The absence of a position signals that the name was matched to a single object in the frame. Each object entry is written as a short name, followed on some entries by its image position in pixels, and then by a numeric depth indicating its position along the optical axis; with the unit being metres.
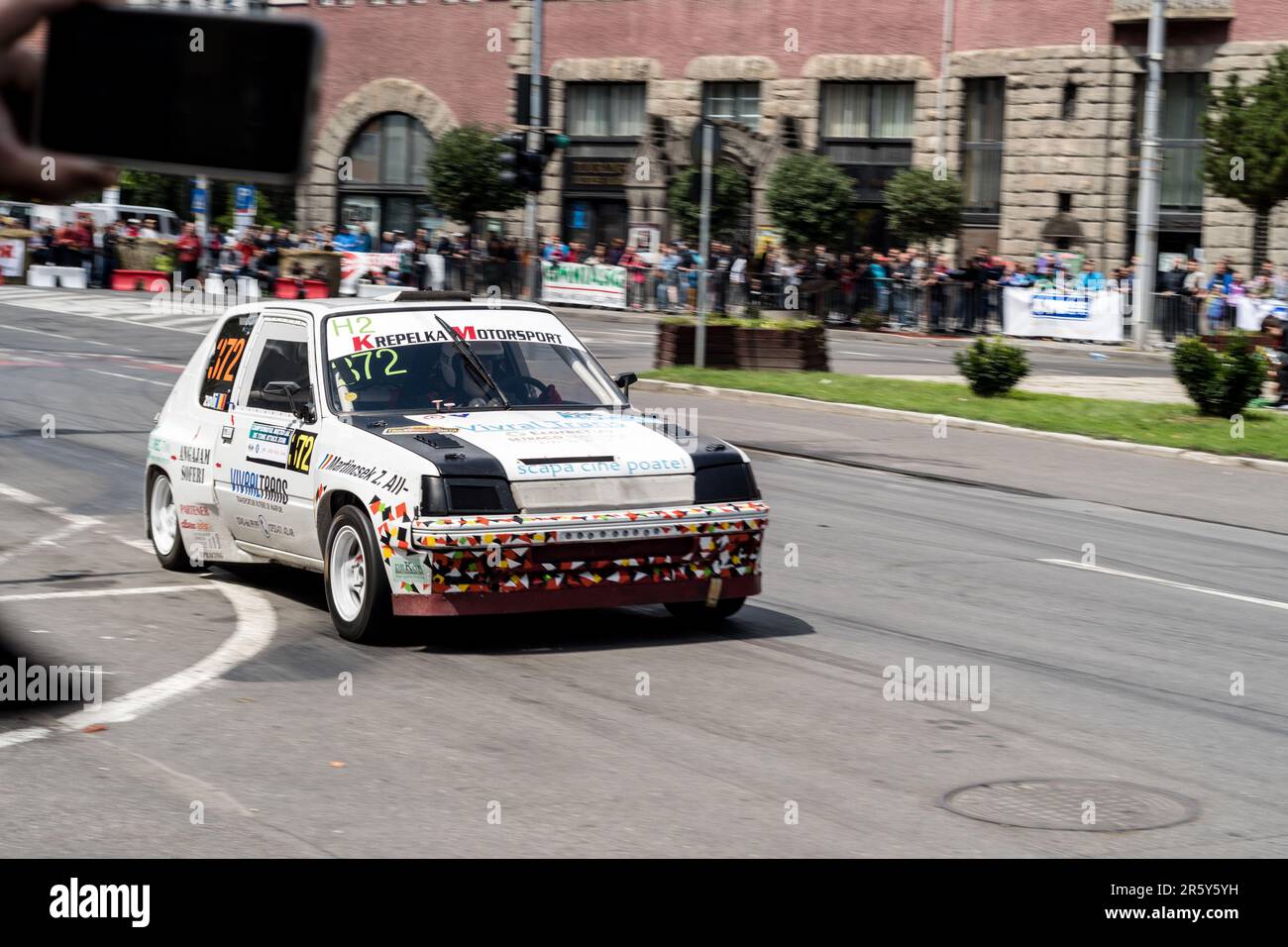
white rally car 8.38
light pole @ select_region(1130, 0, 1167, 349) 33.66
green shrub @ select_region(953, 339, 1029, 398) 22.67
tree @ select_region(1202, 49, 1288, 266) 34.72
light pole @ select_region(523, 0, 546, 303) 29.47
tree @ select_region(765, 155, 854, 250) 42.38
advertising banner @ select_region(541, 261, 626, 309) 42.25
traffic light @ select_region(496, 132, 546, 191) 28.25
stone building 41.75
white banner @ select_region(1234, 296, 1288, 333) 32.53
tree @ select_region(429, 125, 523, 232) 49.56
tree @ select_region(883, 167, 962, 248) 41.03
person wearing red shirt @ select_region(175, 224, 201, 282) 43.66
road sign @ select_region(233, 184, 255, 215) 36.69
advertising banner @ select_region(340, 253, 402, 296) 44.25
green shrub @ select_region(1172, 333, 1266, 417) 20.48
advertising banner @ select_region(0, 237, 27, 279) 46.49
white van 51.00
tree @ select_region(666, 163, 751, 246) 44.53
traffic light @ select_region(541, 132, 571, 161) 28.98
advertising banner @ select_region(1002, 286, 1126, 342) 35.50
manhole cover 5.79
